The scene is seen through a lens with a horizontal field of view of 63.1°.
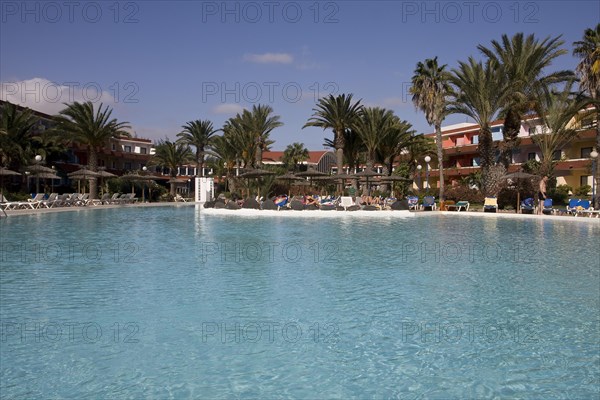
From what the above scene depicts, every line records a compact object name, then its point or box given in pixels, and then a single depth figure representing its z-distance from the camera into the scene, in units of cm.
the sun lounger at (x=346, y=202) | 2961
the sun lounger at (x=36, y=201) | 2846
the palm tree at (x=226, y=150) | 5144
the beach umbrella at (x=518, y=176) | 2792
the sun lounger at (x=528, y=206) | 2730
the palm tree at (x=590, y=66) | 2819
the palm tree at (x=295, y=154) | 7412
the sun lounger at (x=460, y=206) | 3091
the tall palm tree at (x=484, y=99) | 2945
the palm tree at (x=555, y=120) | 2934
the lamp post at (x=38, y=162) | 3079
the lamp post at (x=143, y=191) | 4581
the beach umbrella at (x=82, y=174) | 3631
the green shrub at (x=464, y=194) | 3572
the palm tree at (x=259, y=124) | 4862
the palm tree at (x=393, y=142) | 4262
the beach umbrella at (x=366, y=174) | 3108
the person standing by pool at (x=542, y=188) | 2959
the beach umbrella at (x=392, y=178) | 3119
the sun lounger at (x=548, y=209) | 2656
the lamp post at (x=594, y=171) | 2758
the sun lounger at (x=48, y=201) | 2943
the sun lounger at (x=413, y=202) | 3264
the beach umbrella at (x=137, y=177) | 4172
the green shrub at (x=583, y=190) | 3534
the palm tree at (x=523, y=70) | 2847
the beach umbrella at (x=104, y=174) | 3776
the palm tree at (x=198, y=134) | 5684
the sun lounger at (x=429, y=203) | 3114
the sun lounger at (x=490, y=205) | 2847
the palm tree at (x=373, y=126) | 4091
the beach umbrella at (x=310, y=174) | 3225
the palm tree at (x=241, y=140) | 4906
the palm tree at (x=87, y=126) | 4047
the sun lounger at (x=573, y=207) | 2563
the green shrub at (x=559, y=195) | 3581
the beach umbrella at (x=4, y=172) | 2797
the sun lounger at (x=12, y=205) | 2570
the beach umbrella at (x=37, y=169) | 3112
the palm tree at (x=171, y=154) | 6022
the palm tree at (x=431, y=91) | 3688
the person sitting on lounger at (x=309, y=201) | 3122
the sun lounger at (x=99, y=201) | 3605
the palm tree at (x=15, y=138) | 3425
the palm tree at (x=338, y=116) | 4116
